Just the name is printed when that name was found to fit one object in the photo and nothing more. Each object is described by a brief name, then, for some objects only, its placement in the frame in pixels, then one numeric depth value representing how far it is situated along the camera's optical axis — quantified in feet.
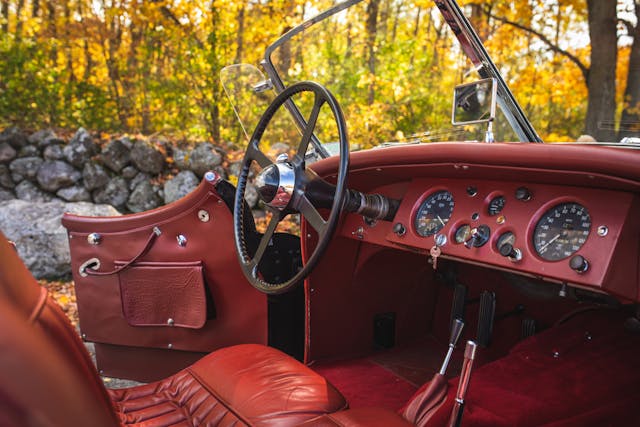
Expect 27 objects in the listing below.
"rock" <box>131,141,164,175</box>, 19.62
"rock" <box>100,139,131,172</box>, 19.53
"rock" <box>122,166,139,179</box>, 19.62
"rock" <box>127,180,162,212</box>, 19.44
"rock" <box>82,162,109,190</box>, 19.27
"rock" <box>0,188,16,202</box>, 18.71
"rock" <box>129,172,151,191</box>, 19.63
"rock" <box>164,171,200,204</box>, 19.29
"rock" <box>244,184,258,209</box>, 18.95
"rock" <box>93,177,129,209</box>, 19.42
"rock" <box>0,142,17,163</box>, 19.01
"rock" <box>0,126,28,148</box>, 19.31
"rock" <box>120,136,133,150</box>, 19.79
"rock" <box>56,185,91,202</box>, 19.11
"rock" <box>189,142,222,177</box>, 19.69
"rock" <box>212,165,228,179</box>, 19.76
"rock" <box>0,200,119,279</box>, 14.51
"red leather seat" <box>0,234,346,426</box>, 1.99
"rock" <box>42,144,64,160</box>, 19.34
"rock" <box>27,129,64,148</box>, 19.60
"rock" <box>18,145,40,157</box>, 19.36
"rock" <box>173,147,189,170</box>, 19.94
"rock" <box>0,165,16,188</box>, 18.93
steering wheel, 4.68
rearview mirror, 5.98
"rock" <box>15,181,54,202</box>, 18.95
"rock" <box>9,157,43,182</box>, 19.04
